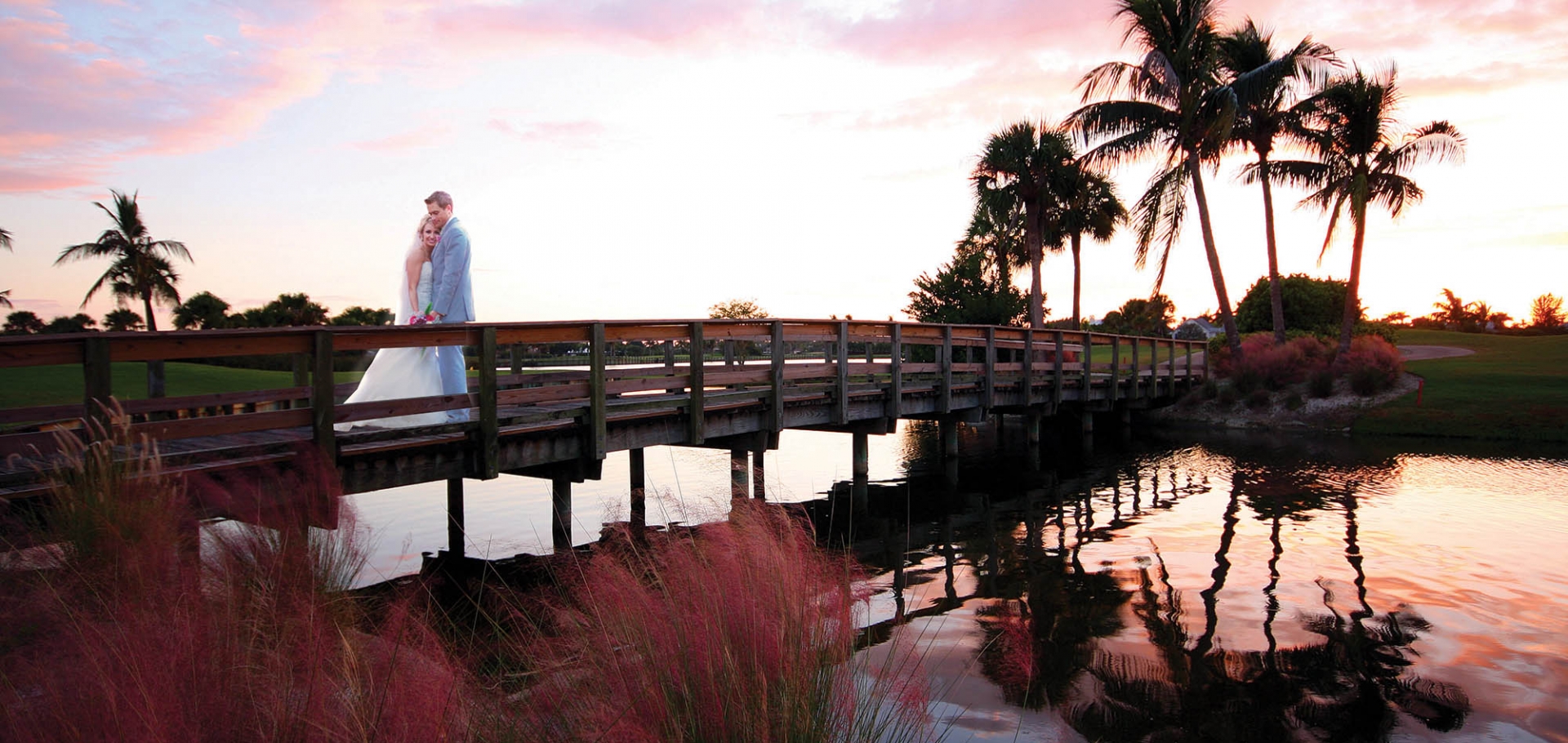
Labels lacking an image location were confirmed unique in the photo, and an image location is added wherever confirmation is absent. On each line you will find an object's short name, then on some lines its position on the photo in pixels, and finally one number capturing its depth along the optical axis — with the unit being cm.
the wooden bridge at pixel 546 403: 584
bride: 822
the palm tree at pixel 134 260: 4138
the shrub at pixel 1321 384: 2402
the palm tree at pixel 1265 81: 2552
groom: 850
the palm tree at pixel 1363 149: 2494
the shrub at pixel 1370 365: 2380
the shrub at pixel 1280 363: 2531
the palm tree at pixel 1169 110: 2598
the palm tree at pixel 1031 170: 3241
